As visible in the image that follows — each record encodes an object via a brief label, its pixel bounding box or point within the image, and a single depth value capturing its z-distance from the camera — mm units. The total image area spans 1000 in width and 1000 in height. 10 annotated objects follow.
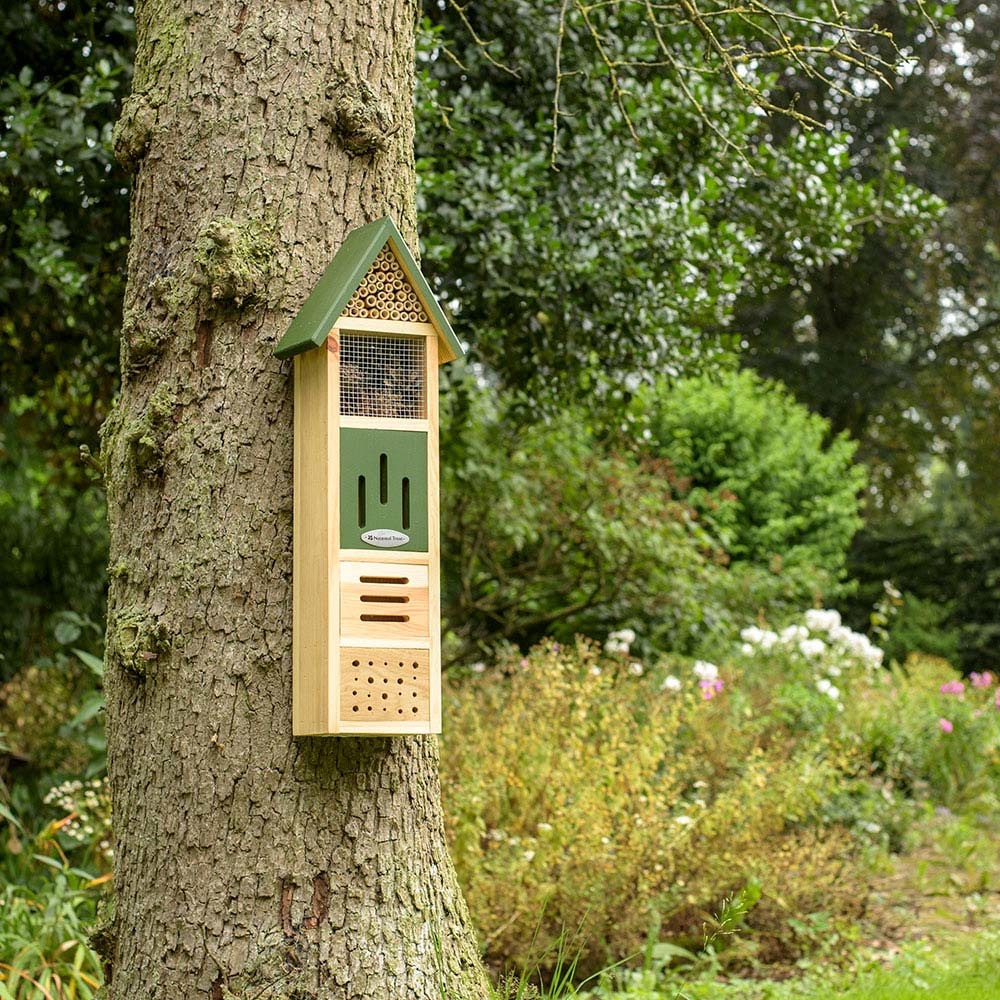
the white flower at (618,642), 7277
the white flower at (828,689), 6738
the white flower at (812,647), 7371
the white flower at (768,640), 7586
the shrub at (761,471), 11820
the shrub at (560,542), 7828
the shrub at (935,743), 7227
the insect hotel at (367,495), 2445
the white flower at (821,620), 7979
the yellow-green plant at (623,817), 4438
